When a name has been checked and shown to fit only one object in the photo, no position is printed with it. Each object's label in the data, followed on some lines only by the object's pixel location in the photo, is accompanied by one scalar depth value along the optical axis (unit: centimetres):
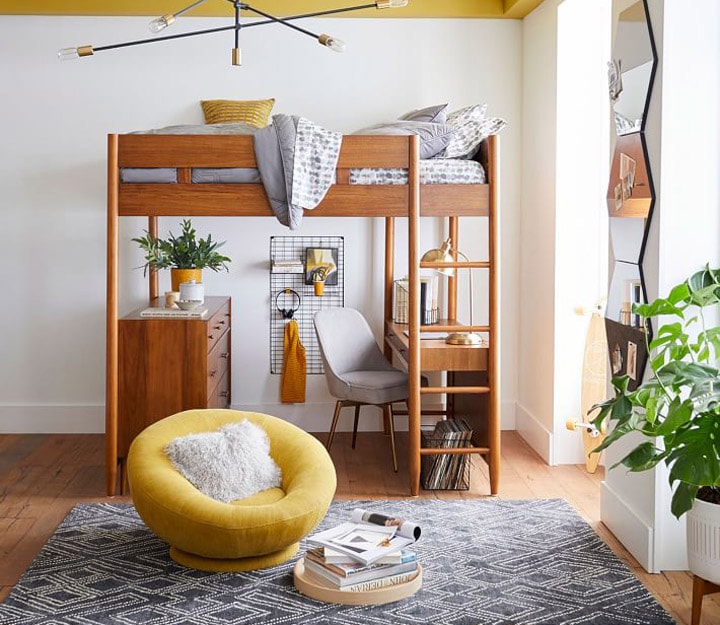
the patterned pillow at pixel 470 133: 459
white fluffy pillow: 361
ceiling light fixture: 404
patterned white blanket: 435
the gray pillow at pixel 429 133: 456
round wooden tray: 324
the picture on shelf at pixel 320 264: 598
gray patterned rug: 315
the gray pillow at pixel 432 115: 481
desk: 460
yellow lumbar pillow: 569
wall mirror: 363
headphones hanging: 599
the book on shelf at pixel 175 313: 461
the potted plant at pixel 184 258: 510
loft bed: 440
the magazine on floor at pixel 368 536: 328
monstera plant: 279
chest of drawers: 456
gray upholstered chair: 501
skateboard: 500
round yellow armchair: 337
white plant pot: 310
